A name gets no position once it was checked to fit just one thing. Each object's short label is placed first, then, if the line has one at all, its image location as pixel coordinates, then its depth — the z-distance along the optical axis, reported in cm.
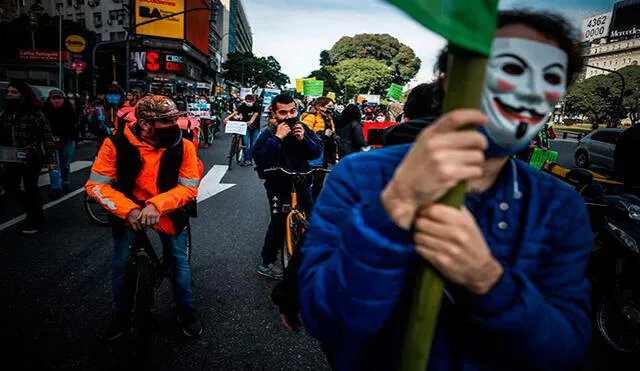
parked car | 1362
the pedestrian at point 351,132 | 714
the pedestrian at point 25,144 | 523
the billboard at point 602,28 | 6655
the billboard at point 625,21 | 5947
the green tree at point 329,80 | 5175
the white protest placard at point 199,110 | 1291
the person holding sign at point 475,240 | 66
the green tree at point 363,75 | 5853
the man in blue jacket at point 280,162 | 408
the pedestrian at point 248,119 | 1071
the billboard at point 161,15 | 4753
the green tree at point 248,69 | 7601
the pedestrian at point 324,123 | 736
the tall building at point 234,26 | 8794
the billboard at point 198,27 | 5281
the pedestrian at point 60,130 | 696
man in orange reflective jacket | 271
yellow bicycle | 424
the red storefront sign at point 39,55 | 2512
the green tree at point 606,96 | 5003
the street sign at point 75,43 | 1860
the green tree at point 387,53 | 6612
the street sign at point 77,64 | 1992
